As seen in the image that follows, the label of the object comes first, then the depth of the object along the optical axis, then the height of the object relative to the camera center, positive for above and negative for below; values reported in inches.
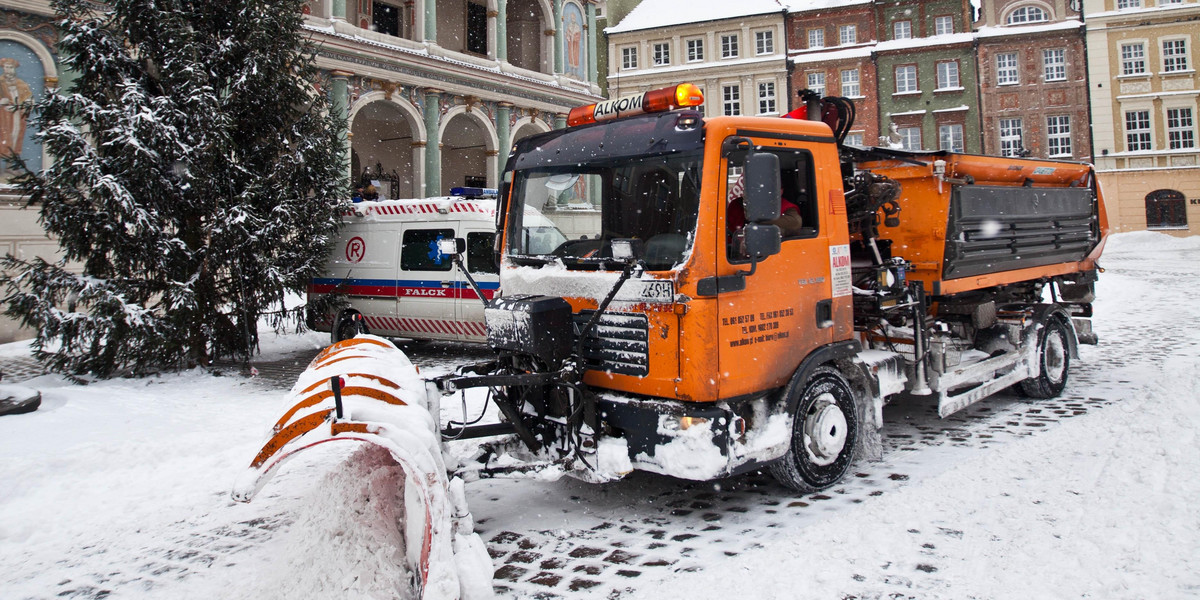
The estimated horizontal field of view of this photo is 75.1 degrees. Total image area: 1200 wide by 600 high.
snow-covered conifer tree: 403.5 +87.4
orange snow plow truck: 183.8 +8.4
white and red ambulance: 487.5 +43.7
